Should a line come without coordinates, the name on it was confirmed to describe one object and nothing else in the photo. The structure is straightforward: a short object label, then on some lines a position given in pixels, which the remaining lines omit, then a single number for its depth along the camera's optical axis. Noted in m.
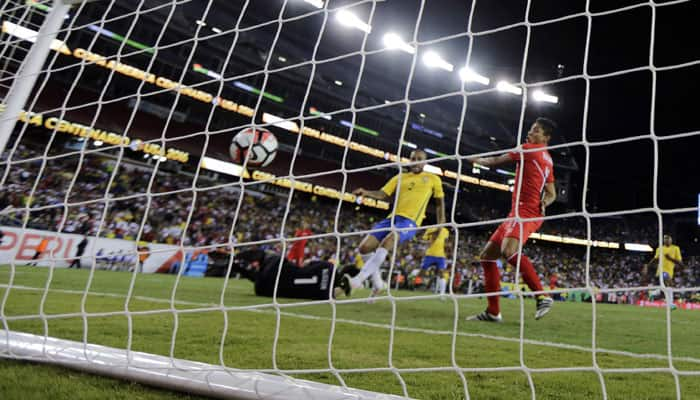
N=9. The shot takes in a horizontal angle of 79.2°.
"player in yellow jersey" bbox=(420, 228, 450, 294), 6.35
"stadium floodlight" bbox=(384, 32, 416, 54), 16.73
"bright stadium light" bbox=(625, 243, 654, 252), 23.36
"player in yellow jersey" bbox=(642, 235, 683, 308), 7.84
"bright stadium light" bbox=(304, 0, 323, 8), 17.85
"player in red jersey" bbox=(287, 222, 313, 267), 7.58
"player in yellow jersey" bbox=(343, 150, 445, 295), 4.51
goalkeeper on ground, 4.57
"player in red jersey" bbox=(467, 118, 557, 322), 3.09
